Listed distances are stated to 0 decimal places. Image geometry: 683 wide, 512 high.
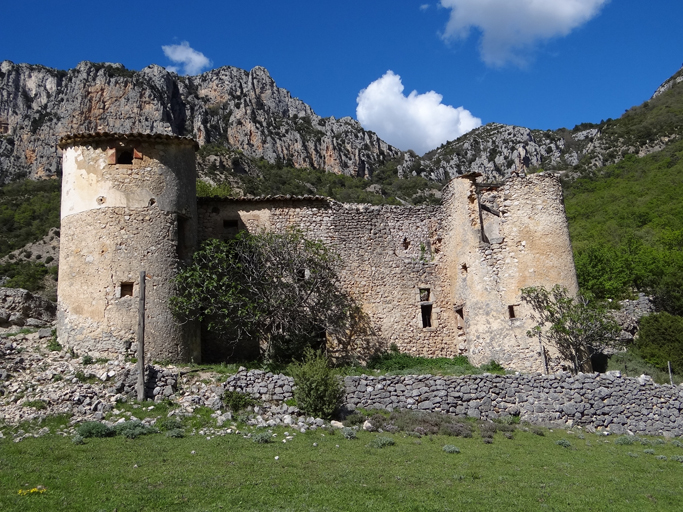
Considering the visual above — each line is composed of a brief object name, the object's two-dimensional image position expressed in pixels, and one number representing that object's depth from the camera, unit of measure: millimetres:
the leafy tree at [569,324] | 17703
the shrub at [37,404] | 13137
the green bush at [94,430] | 11781
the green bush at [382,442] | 12047
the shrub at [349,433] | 12656
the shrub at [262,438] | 11888
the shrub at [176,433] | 11984
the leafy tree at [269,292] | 17859
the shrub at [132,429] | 11789
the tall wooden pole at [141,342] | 14164
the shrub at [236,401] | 14164
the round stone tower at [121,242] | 16125
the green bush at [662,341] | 22734
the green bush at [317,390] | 14031
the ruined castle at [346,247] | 16453
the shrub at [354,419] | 14109
